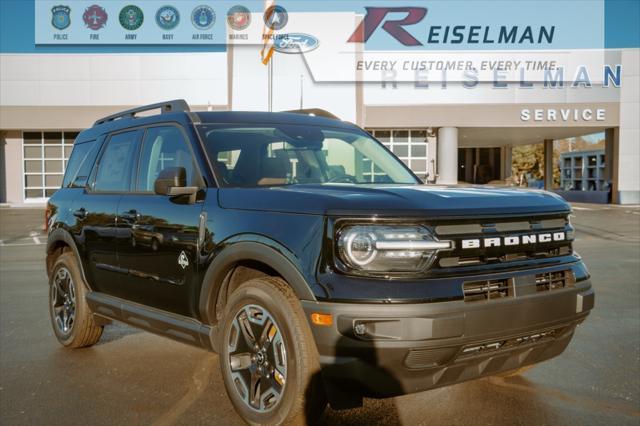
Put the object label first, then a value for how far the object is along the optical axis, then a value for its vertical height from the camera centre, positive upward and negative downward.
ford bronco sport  3.10 -0.47
